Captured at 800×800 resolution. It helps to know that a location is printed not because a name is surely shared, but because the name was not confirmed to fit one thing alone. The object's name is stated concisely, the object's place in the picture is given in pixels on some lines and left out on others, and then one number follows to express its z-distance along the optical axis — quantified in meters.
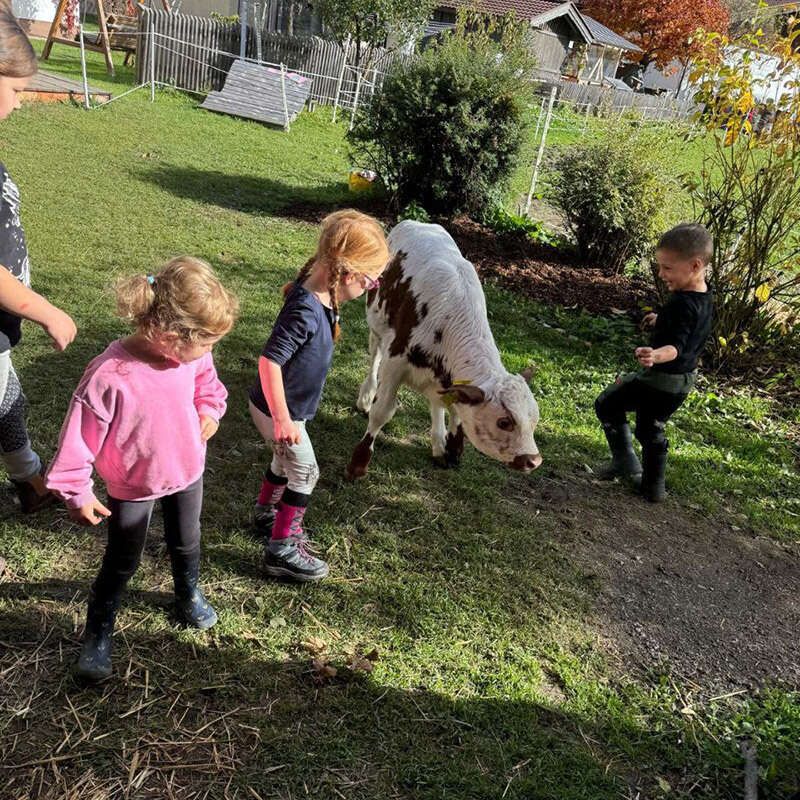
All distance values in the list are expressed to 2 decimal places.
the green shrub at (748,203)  6.29
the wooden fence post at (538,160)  10.94
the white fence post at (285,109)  15.82
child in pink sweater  2.26
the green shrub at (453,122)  9.90
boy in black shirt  4.18
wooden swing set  18.36
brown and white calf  3.74
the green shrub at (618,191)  9.09
